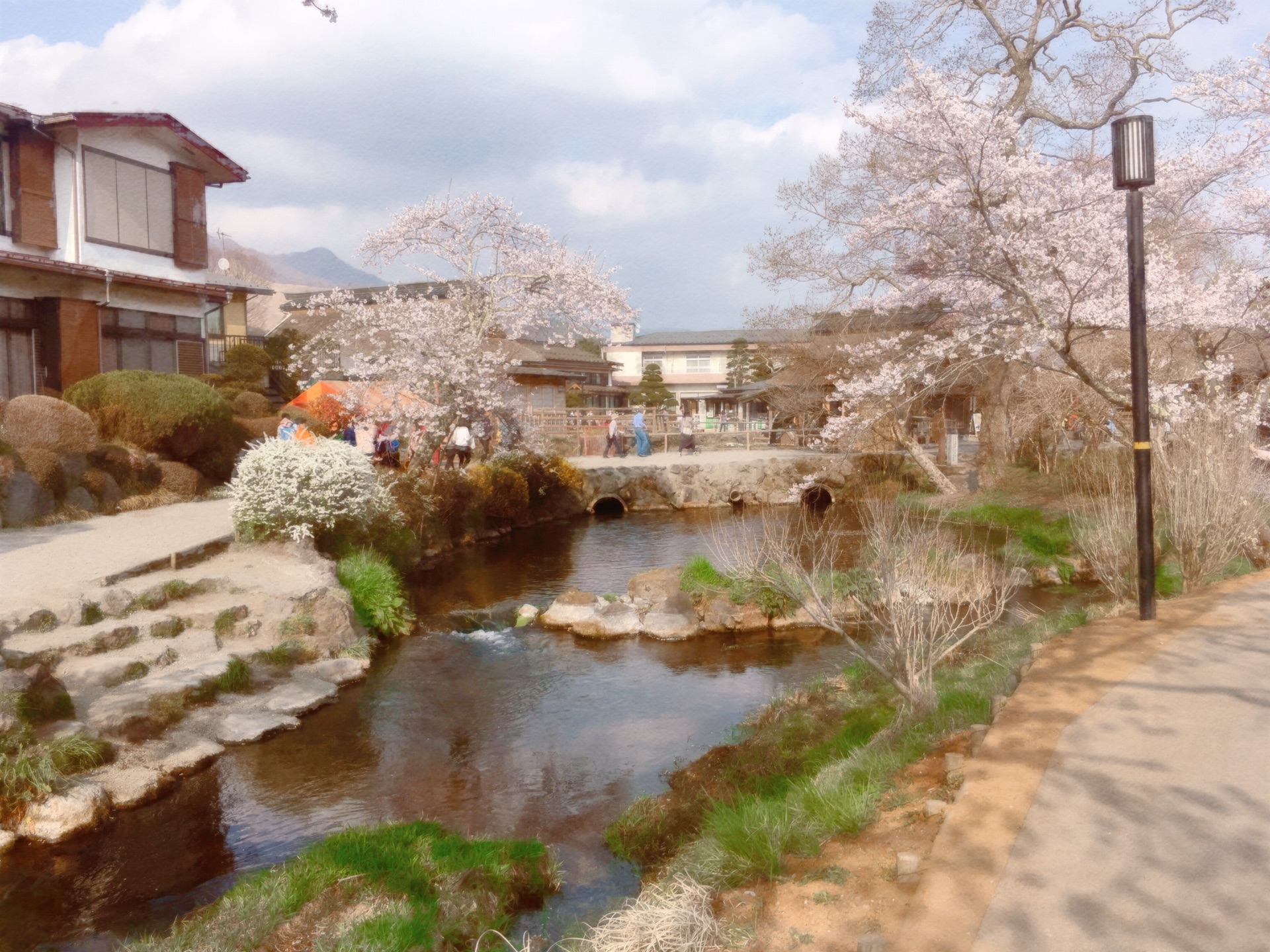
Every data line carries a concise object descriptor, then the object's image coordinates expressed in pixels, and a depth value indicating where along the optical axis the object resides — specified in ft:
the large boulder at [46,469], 48.19
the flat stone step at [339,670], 37.81
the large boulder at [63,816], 24.30
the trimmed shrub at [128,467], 53.52
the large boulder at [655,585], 50.83
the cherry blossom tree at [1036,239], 37.09
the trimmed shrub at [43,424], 49.11
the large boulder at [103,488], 51.26
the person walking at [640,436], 117.70
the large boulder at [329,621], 39.96
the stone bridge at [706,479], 96.27
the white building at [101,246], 62.28
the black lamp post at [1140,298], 25.98
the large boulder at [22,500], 46.29
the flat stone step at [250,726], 31.32
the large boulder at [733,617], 47.67
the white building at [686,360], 210.59
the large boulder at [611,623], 47.06
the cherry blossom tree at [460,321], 68.69
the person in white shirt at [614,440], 115.44
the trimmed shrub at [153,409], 55.98
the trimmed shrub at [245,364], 99.50
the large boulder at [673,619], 46.75
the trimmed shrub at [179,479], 57.21
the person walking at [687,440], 118.62
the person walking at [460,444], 80.98
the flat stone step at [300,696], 34.17
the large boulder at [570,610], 48.39
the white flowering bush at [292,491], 46.68
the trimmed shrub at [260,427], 66.23
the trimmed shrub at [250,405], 74.90
